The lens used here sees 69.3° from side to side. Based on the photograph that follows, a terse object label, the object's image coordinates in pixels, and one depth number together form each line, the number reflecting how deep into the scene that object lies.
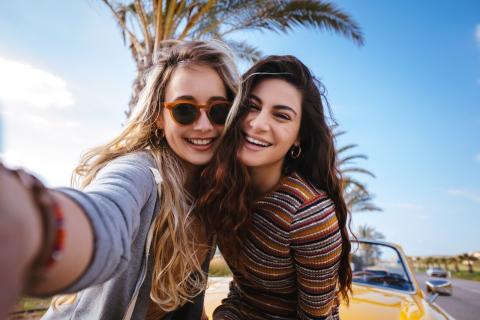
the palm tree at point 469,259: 32.75
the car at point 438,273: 30.66
